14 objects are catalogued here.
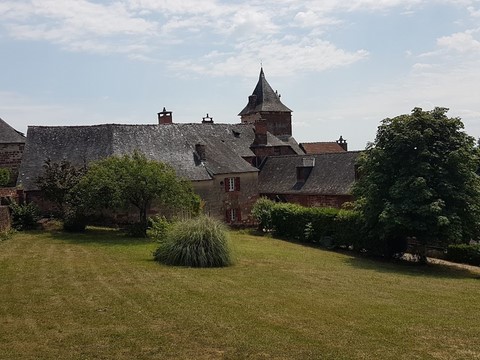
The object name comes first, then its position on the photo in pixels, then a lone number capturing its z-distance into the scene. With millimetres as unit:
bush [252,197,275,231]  31609
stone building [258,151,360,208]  37500
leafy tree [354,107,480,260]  20969
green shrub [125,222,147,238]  25953
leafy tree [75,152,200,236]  25250
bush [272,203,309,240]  29125
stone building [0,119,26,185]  36656
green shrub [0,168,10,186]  32844
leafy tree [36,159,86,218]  26625
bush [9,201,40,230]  26500
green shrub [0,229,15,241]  22809
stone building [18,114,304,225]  32875
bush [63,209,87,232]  26562
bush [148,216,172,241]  18984
